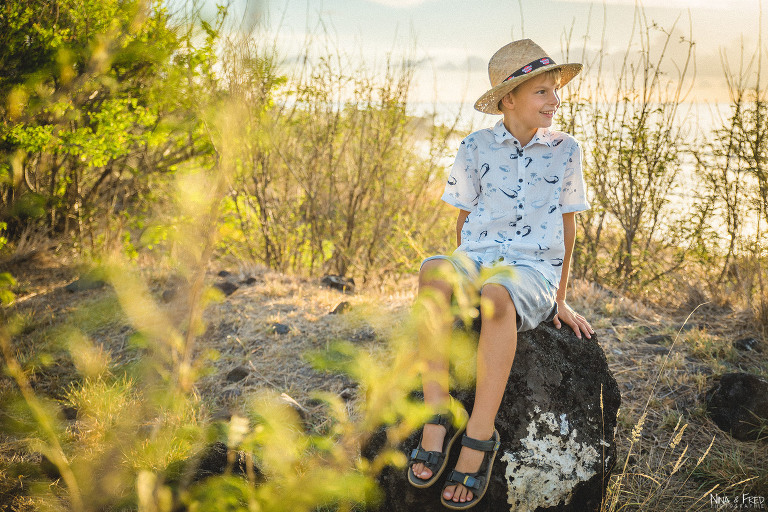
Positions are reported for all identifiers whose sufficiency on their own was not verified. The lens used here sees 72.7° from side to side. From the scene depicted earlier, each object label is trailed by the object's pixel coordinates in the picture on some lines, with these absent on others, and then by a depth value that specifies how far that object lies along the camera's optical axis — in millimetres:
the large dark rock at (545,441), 2051
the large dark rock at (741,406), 2885
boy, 2047
